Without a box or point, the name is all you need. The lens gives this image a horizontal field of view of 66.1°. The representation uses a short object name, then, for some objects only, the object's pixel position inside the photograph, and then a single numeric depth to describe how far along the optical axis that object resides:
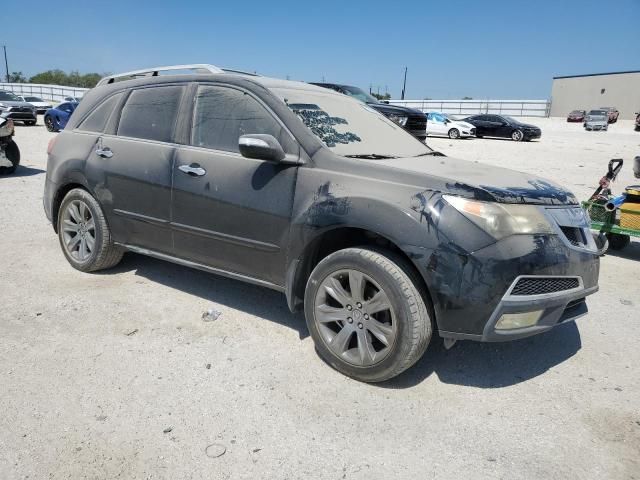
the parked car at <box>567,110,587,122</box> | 45.09
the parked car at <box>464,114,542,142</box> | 24.39
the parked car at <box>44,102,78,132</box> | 20.86
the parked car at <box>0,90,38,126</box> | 22.94
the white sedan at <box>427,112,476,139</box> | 24.58
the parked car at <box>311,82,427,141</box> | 15.30
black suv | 2.68
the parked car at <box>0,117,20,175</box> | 9.81
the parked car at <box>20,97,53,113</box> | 30.33
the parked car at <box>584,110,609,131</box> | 33.66
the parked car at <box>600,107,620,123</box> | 43.31
